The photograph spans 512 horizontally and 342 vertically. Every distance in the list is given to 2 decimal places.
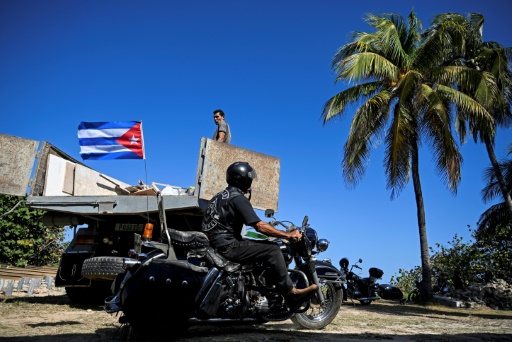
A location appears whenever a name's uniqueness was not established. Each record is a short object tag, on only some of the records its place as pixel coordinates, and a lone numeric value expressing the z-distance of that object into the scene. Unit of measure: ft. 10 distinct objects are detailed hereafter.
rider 13.79
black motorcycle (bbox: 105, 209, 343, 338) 12.17
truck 21.18
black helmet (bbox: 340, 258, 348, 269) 43.19
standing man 27.02
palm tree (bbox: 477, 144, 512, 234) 70.85
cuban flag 26.55
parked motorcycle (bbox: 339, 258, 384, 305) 42.44
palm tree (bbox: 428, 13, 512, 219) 47.39
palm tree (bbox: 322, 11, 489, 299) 45.73
